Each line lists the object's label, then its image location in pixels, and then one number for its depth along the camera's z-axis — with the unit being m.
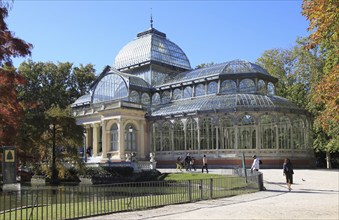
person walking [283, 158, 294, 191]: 18.04
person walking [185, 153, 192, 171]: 32.86
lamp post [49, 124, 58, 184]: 28.70
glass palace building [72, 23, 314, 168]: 37.12
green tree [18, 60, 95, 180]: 27.94
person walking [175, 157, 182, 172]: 32.44
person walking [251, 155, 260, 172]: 23.98
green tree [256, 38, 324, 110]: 38.58
